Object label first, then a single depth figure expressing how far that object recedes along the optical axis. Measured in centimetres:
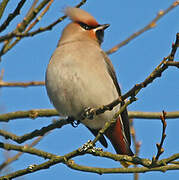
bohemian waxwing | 790
